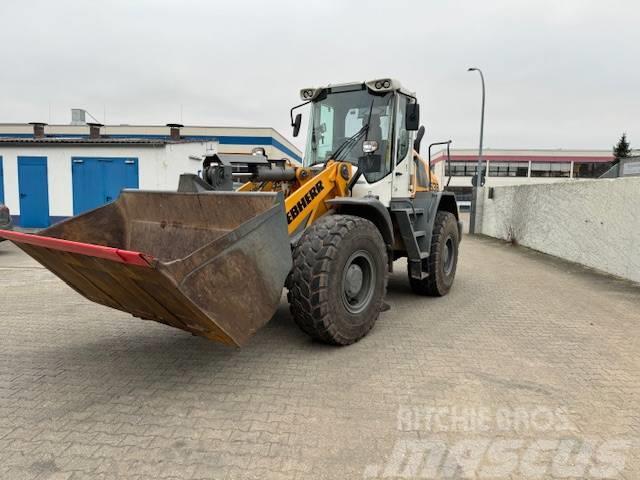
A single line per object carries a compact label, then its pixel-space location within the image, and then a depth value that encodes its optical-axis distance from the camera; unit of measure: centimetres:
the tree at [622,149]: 5728
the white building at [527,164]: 5678
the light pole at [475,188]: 1922
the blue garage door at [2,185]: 1670
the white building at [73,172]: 1644
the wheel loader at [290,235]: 324
